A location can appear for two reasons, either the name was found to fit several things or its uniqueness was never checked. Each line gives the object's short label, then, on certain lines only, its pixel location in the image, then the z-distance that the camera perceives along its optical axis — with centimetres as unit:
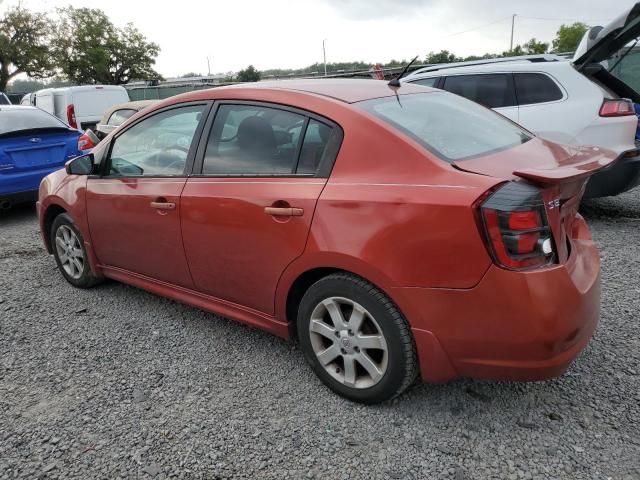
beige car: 867
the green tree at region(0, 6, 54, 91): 4006
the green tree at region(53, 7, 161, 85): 4759
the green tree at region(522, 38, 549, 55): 5745
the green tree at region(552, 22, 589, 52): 6278
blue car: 636
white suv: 485
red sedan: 204
